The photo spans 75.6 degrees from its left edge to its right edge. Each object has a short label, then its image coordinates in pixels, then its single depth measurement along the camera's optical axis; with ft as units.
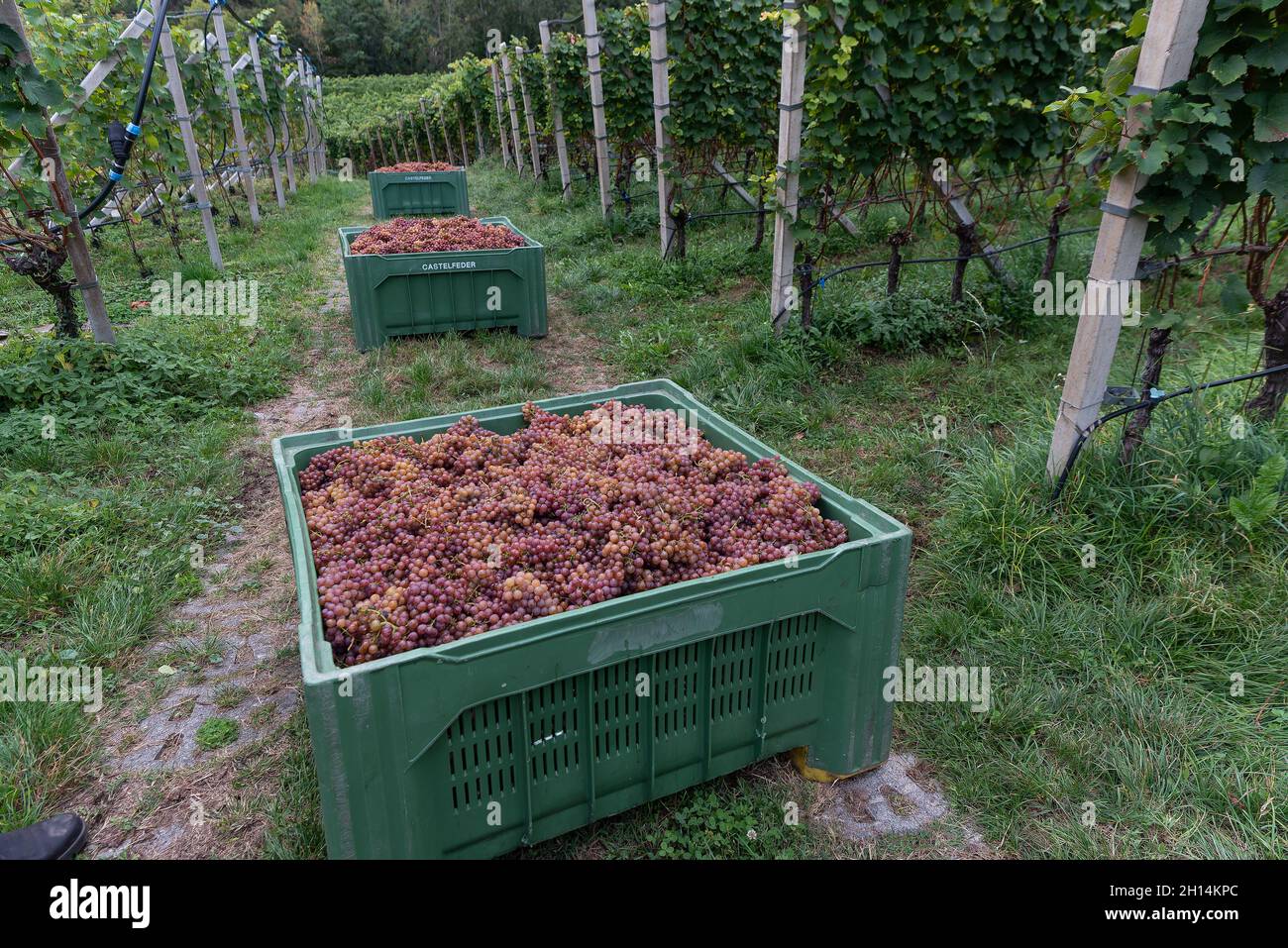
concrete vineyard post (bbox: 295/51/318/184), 61.72
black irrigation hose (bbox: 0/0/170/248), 19.88
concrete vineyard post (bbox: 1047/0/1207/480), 9.91
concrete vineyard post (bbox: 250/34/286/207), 42.97
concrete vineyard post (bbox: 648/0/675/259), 24.26
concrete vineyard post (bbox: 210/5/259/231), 35.55
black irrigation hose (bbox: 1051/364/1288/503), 11.22
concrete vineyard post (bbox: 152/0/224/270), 27.61
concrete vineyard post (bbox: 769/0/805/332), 17.70
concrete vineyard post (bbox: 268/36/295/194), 51.47
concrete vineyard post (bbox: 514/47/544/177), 46.57
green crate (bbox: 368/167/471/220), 38.78
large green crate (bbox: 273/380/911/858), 5.87
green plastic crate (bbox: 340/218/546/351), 21.16
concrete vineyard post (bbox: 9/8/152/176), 19.95
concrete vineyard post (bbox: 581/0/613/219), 30.14
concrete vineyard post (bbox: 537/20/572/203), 37.29
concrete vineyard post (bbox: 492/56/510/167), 52.78
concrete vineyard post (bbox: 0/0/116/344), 17.71
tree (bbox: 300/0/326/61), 159.33
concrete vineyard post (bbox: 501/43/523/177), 48.75
